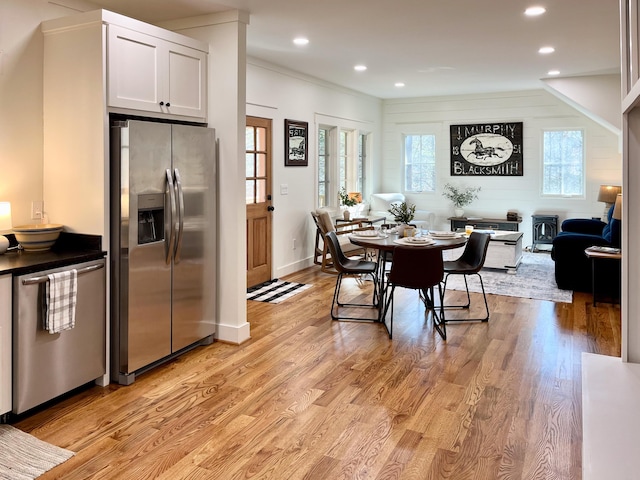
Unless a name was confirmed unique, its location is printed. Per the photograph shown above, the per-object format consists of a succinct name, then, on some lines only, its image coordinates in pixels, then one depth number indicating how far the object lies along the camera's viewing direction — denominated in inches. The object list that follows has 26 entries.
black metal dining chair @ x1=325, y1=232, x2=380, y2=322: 187.2
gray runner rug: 92.4
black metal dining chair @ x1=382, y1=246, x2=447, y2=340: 165.8
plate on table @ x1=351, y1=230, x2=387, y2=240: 192.5
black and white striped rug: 220.2
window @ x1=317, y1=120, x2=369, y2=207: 311.4
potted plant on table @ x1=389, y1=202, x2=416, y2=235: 204.3
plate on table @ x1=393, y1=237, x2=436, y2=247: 177.2
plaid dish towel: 111.4
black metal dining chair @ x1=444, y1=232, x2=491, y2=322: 184.7
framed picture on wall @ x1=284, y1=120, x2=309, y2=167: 264.8
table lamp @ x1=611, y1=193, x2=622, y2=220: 210.1
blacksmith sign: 353.7
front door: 240.8
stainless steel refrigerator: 129.0
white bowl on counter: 124.9
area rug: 226.5
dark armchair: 223.5
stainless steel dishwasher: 108.4
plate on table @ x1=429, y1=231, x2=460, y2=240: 191.3
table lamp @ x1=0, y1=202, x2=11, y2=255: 121.3
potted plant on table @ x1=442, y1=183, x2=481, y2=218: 368.2
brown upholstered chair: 259.1
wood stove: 339.6
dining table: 176.1
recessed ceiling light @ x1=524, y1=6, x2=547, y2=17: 163.9
